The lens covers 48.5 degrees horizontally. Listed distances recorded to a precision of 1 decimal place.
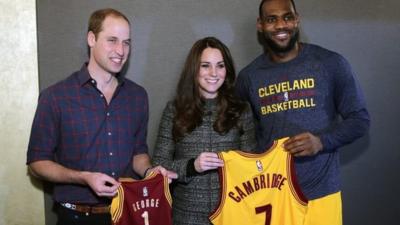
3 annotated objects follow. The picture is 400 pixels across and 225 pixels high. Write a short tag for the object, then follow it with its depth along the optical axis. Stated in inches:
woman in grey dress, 76.2
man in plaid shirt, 73.9
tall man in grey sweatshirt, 79.7
